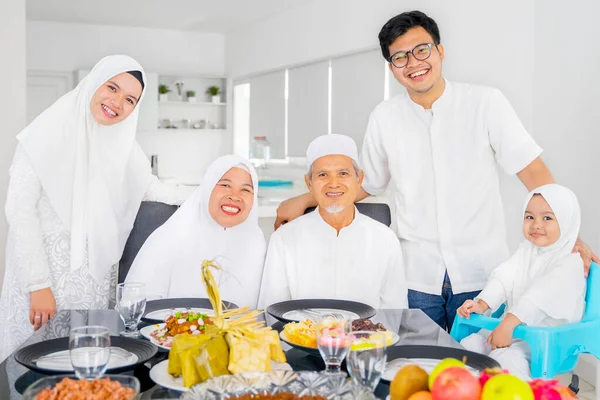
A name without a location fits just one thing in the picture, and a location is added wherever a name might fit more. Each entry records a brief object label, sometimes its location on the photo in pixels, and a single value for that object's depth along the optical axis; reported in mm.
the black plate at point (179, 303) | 2041
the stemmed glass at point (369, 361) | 1232
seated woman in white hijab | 2430
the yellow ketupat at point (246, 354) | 1362
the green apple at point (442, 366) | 1118
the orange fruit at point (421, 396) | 1098
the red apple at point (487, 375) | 1105
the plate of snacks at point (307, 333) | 1584
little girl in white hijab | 2105
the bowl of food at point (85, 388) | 1160
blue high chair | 2002
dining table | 1391
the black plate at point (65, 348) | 1440
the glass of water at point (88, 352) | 1279
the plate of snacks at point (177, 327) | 1626
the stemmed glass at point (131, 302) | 1710
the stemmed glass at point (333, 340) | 1357
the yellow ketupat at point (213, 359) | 1353
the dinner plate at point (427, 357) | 1487
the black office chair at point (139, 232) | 2619
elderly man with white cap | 2482
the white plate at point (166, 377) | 1344
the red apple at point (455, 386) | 1054
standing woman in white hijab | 2330
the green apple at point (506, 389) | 1024
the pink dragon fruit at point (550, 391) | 1091
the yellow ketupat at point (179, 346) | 1365
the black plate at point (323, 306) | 1979
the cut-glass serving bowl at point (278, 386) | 1202
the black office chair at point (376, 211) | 2732
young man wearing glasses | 2498
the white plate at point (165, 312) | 1918
